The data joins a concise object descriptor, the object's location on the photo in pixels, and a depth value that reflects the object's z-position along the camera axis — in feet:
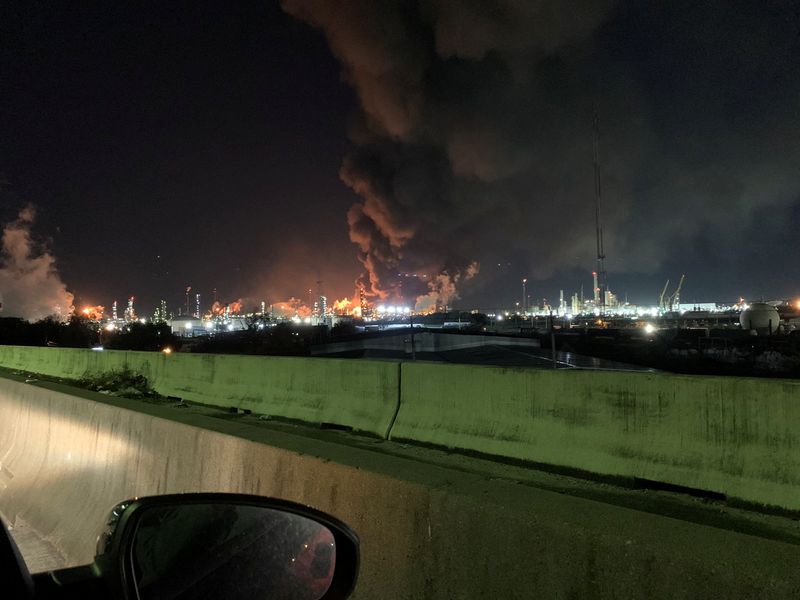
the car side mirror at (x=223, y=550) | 6.87
